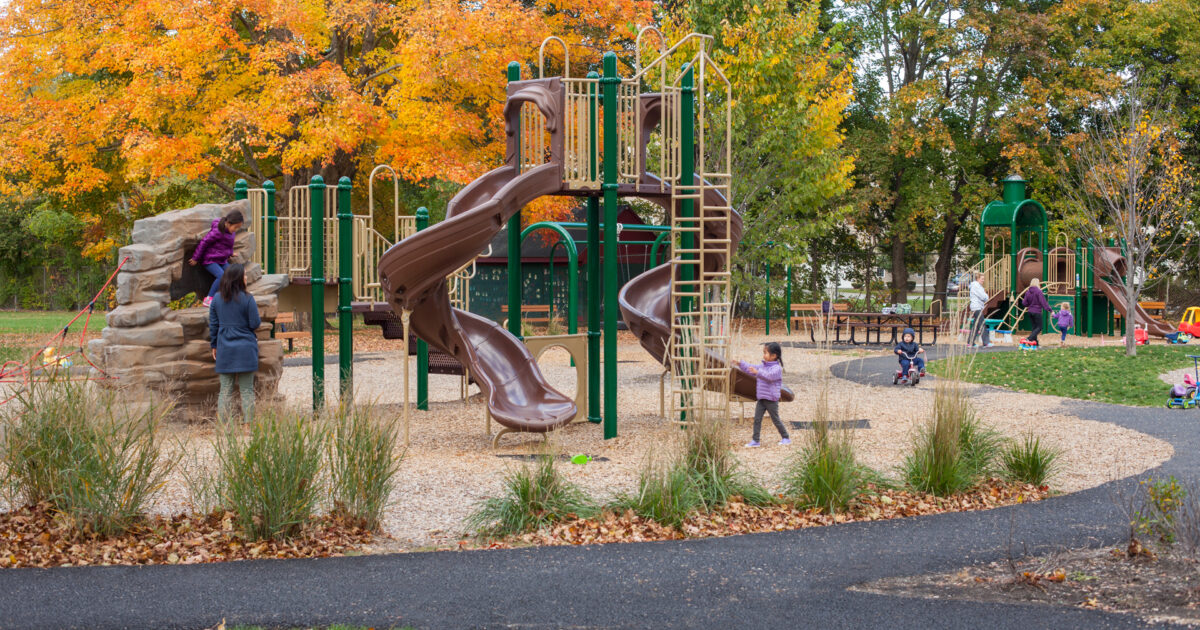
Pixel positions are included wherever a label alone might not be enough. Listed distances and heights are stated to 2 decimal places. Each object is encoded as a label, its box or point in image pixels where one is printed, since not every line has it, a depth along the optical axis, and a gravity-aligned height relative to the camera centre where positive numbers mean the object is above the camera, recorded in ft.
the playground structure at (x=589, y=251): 31.12 +1.52
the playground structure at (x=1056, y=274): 80.02 +1.75
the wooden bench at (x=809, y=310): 98.87 -1.12
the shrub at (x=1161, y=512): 17.94 -3.76
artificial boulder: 33.32 -0.75
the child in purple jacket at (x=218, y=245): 34.68 +1.92
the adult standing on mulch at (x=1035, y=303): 69.26 -0.44
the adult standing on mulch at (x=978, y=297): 71.26 +0.00
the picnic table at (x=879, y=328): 73.07 -2.37
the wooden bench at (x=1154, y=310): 83.87 -1.26
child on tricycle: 48.52 -2.96
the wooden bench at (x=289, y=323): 63.20 -1.55
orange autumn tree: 60.03 +13.32
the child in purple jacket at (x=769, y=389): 31.27 -2.70
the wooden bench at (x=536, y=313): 81.20 -1.03
